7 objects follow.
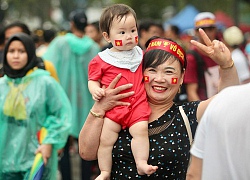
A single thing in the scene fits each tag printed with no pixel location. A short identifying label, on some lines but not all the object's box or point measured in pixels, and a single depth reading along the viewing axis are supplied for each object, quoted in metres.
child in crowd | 4.18
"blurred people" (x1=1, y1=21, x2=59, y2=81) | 8.20
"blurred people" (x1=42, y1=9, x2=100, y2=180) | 9.44
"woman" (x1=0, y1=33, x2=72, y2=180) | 6.19
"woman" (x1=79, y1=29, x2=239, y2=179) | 4.21
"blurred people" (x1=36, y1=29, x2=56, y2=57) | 13.39
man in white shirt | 2.78
